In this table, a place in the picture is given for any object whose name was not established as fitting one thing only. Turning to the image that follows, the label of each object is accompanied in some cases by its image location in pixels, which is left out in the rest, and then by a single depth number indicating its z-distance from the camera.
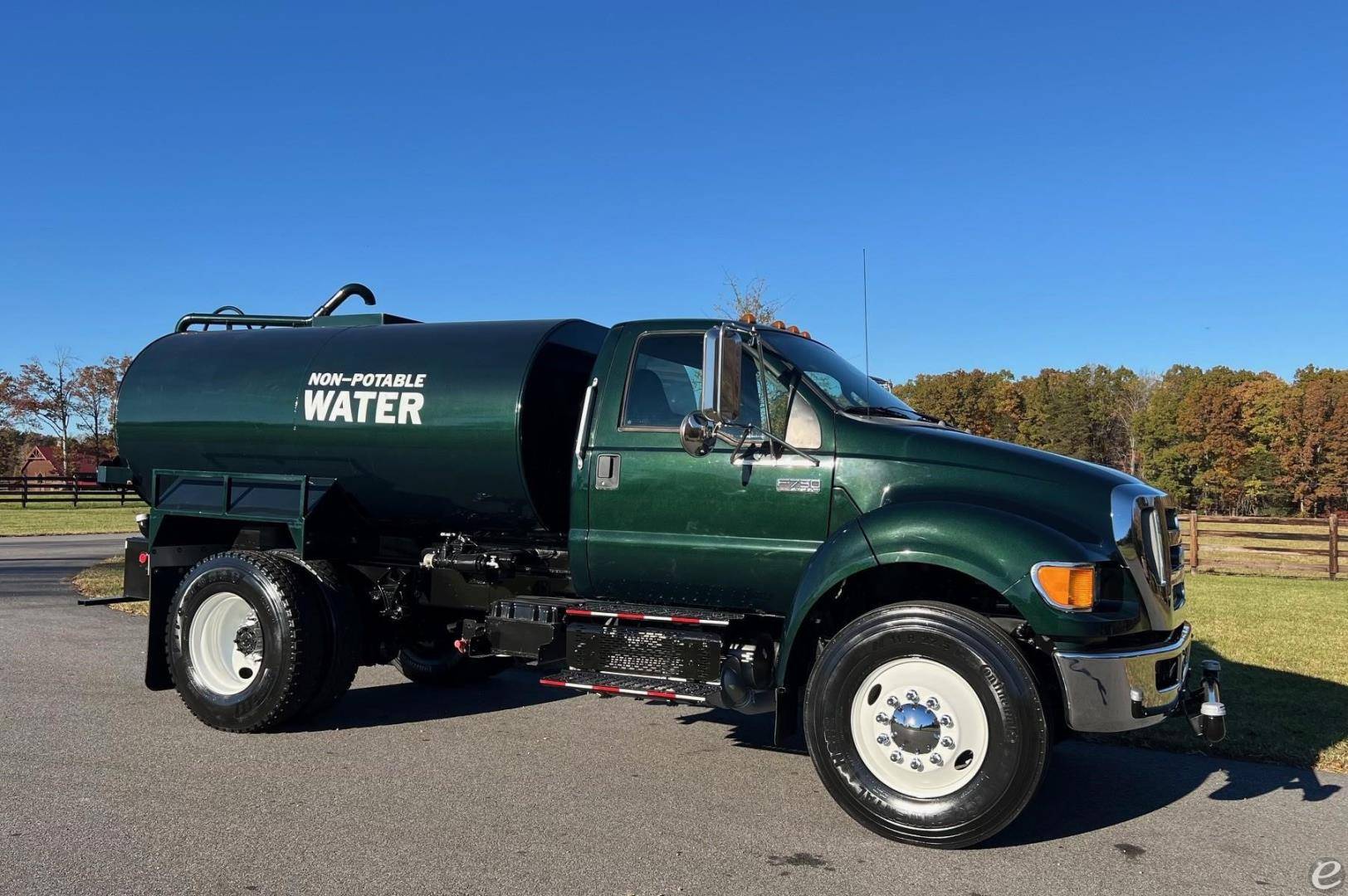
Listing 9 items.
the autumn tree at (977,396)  72.94
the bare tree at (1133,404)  89.56
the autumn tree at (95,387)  53.59
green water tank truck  4.49
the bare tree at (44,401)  53.72
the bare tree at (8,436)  54.12
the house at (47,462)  57.28
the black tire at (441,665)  7.68
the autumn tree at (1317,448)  71.38
